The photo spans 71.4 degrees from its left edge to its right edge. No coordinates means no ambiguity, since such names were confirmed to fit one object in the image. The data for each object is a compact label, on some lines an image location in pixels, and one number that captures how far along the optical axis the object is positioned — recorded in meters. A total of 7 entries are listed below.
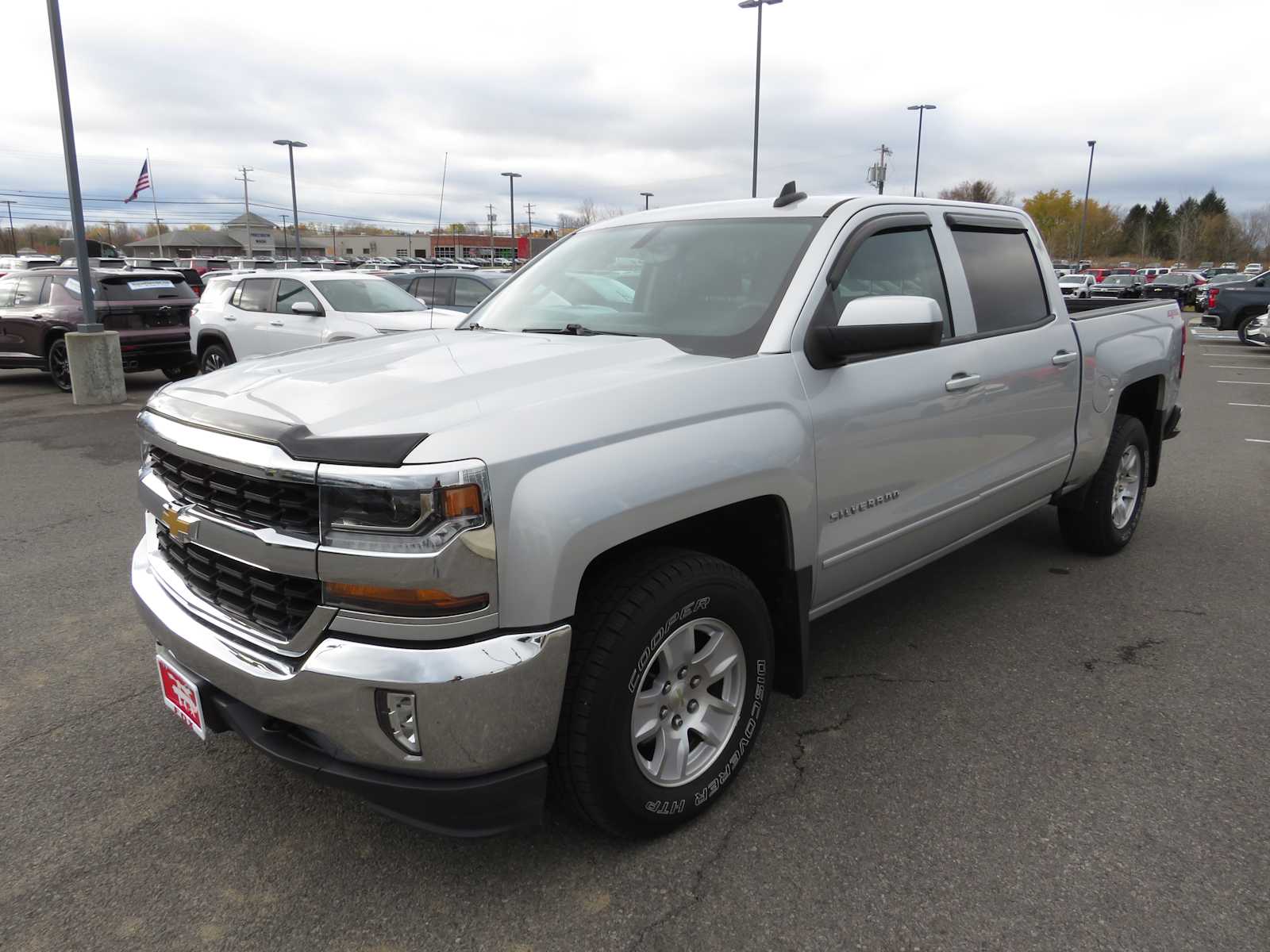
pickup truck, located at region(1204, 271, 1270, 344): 20.44
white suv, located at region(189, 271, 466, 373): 10.34
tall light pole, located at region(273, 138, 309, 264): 35.09
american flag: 28.76
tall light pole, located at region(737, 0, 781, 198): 23.34
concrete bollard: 11.00
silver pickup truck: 2.01
